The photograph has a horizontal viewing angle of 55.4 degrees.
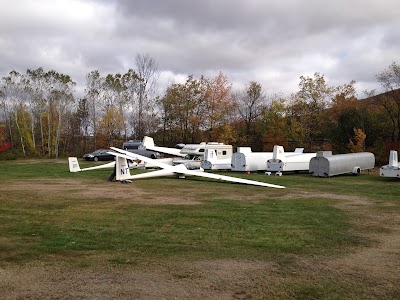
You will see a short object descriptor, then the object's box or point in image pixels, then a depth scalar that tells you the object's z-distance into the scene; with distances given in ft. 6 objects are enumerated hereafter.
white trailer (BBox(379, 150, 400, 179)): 67.47
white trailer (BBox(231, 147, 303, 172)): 85.97
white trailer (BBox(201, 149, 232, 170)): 89.30
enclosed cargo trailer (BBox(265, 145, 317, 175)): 83.56
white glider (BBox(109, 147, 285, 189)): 57.80
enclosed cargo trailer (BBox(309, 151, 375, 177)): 76.07
